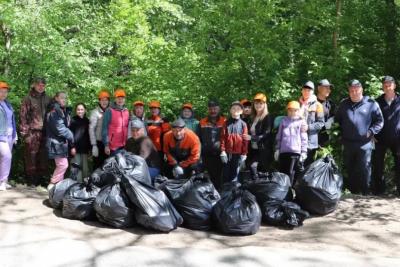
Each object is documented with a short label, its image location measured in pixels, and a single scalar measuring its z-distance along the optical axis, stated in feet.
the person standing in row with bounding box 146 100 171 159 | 24.16
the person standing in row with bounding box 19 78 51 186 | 23.65
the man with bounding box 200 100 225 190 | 23.79
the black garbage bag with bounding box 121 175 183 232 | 17.58
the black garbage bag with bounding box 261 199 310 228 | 19.19
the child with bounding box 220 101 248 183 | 22.85
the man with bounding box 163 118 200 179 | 22.27
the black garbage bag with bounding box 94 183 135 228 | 17.78
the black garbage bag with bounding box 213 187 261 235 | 18.12
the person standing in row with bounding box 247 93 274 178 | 22.94
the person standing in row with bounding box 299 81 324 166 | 22.36
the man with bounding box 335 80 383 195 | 22.13
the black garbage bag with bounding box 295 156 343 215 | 20.33
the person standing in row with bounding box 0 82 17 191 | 21.63
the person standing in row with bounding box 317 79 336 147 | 23.00
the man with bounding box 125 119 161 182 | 21.86
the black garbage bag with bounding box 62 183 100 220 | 18.58
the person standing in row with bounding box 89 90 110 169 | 24.08
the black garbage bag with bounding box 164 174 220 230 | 18.72
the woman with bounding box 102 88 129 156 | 23.52
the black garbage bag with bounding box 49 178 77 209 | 19.65
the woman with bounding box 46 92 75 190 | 22.72
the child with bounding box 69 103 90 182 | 24.43
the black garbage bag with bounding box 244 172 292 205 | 20.07
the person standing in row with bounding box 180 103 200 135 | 24.30
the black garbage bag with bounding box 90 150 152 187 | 19.27
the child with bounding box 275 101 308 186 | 21.70
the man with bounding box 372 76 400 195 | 22.47
